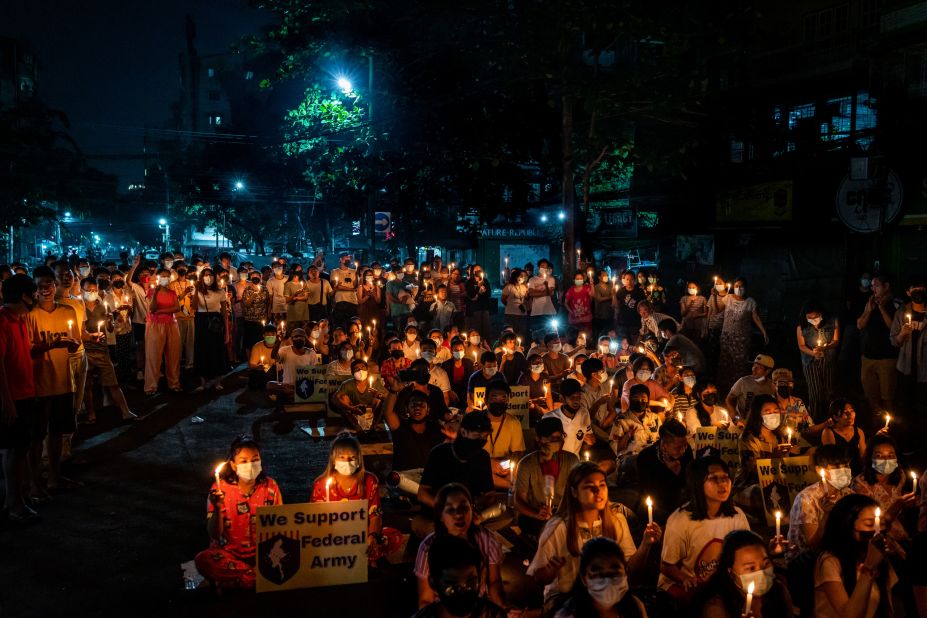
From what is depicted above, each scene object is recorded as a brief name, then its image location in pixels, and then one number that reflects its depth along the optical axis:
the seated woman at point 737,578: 4.43
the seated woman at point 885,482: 6.56
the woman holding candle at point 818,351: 12.43
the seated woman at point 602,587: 3.93
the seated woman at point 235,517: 6.18
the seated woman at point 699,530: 5.29
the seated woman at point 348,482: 6.55
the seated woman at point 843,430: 8.24
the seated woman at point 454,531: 4.87
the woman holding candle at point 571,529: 5.16
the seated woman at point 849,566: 4.90
